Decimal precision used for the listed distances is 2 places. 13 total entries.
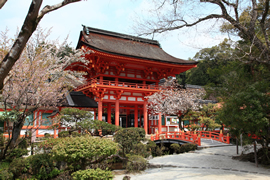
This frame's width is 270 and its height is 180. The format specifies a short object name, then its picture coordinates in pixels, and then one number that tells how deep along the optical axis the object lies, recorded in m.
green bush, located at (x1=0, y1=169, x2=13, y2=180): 6.44
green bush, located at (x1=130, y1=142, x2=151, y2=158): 10.10
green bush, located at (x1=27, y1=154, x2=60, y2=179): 7.27
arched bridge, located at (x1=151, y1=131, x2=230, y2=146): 13.71
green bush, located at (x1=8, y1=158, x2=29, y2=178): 6.84
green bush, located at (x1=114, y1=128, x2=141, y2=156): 9.55
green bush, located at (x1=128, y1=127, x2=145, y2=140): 10.95
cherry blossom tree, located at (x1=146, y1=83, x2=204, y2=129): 17.36
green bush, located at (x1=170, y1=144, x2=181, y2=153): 13.27
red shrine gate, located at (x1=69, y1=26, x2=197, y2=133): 15.79
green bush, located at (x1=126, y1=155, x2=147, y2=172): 8.57
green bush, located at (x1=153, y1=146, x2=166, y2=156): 13.05
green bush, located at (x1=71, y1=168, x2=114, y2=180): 6.26
